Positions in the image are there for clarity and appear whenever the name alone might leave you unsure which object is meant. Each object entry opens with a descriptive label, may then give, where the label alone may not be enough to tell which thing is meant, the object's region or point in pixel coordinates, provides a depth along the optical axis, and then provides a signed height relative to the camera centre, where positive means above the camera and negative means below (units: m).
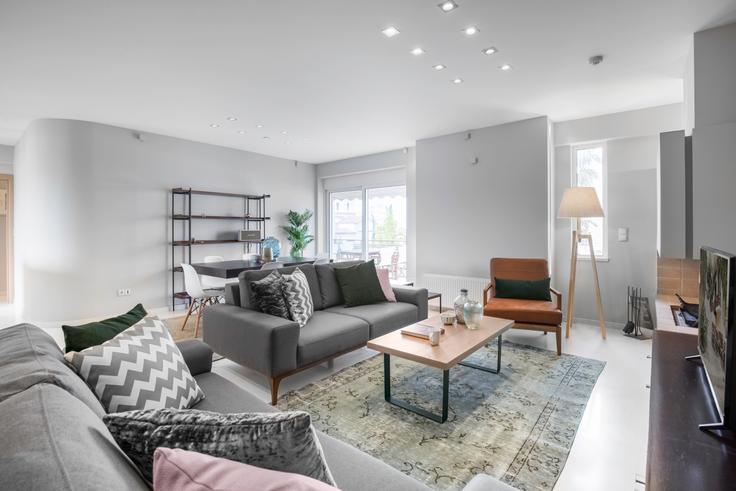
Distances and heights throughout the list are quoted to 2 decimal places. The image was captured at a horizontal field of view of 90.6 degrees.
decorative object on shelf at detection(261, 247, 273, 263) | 4.88 -0.12
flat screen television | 1.06 -0.29
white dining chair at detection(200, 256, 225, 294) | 5.41 -0.54
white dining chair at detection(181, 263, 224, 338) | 4.39 -0.54
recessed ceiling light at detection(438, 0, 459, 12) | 2.35 +1.57
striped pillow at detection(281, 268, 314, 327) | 3.02 -0.43
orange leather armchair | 3.49 -0.61
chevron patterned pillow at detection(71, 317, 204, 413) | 1.30 -0.48
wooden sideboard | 0.95 -0.59
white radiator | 5.07 -0.57
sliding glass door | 6.92 +0.41
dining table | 4.16 -0.25
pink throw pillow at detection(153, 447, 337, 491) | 0.65 -0.43
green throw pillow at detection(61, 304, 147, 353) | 1.50 -0.37
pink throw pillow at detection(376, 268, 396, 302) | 3.94 -0.42
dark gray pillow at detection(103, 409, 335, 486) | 0.78 -0.42
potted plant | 7.31 +0.33
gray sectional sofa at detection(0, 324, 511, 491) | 0.60 -0.37
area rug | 1.91 -1.12
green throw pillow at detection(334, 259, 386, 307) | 3.74 -0.40
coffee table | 2.31 -0.69
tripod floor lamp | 4.06 +0.36
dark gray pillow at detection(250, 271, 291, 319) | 2.92 -0.42
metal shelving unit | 5.67 +0.29
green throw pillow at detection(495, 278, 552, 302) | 4.04 -0.49
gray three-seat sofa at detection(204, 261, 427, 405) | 2.57 -0.66
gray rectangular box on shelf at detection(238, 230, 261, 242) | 6.34 +0.20
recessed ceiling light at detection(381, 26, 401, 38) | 2.63 +1.58
